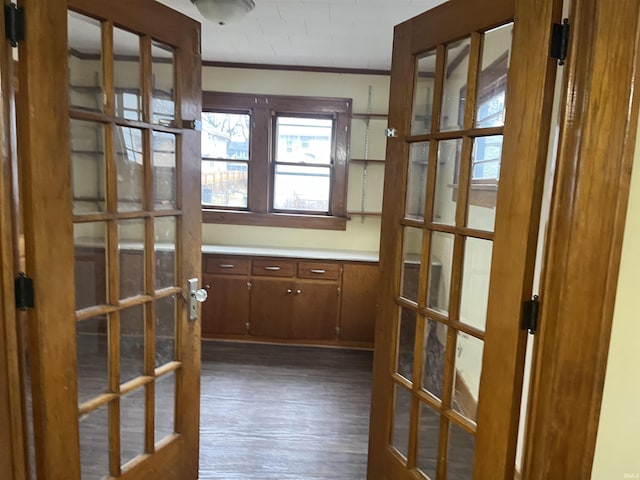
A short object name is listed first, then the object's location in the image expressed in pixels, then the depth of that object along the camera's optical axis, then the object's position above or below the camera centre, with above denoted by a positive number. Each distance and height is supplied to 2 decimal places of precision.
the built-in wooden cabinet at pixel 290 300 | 3.76 -0.92
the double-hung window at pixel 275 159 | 4.10 +0.30
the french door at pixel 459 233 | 1.24 -0.11
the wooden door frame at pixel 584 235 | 1.07 -0.08
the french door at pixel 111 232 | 1.27 -0.16
